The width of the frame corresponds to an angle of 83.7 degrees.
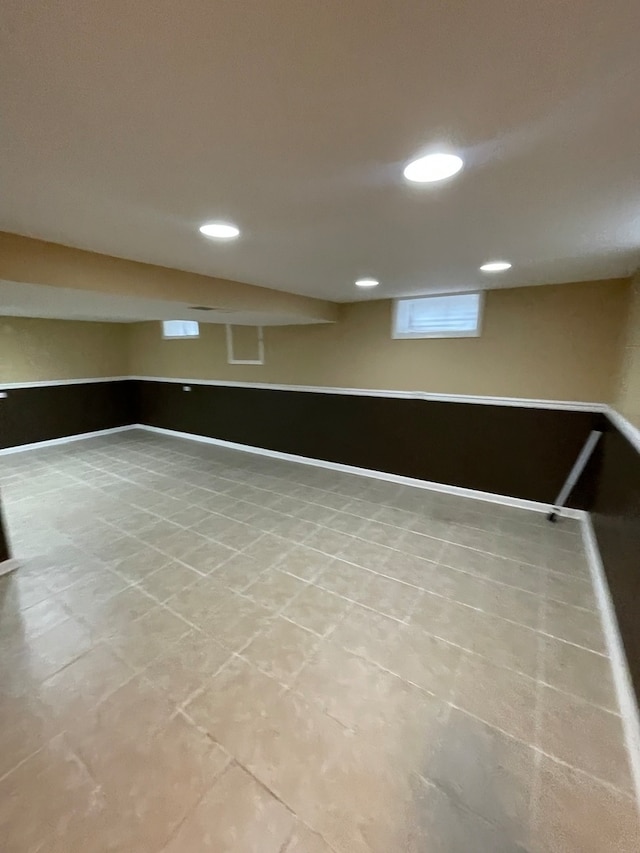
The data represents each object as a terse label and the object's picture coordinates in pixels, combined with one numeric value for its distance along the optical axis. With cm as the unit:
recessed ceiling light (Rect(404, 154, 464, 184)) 100
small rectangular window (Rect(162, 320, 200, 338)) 567
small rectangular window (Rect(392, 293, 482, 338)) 352
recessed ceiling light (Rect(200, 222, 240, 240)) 156
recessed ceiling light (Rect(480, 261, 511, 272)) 231
